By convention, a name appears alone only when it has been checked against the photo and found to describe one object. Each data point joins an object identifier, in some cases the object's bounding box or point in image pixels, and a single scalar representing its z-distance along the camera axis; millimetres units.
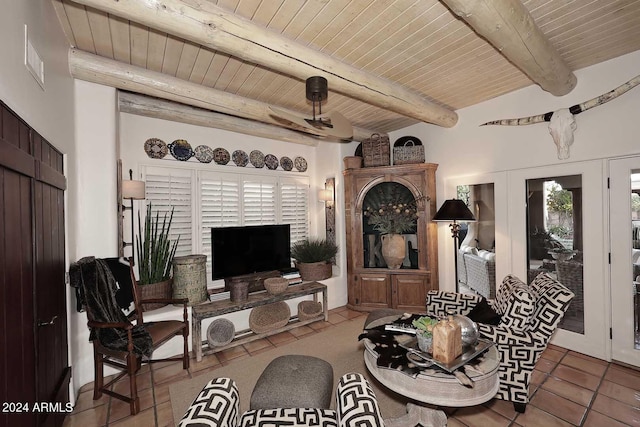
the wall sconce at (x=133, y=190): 2840
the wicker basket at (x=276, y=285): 3557
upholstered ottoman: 1676
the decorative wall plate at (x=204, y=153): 3890
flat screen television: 3555
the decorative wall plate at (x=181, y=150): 3701
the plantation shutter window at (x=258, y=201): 4320
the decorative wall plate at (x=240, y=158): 4199
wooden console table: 2994
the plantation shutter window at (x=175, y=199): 3566
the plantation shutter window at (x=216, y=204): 3928
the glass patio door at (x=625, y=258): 2682
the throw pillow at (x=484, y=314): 2352
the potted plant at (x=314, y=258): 4230
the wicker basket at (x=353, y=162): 4445
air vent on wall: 1496
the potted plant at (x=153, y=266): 3027
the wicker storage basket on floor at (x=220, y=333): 3173
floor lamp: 3455
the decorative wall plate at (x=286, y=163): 4707
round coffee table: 1589
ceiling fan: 2184
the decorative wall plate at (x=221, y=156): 4031
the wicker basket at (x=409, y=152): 4227
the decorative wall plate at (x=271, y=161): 4527
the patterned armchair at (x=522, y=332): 2027
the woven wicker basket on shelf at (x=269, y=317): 3518
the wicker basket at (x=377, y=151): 4348
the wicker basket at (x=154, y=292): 2994
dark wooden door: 1324
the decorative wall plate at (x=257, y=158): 4371
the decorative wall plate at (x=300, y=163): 4875
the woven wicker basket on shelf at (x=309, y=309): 3918
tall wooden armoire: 4094
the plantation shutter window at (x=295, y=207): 4741
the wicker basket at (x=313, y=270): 4222
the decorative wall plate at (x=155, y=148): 3521
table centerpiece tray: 1660
